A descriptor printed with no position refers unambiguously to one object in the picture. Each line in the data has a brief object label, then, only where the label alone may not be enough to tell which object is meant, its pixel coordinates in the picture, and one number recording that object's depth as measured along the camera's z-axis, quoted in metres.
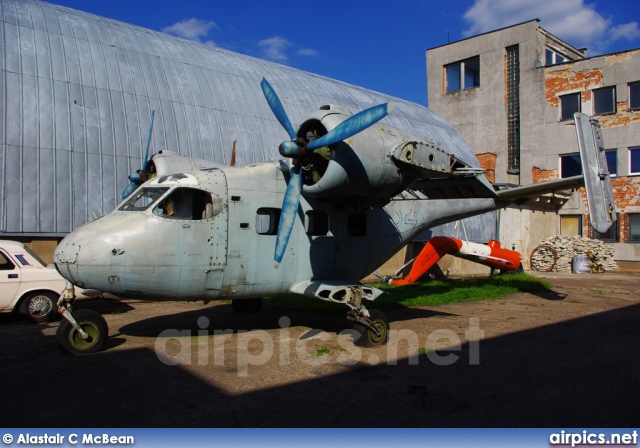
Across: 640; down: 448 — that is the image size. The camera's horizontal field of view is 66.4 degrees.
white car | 12.16
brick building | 31.23
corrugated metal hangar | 15.21
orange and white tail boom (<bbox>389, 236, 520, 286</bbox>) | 19.59
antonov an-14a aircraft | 8.78
